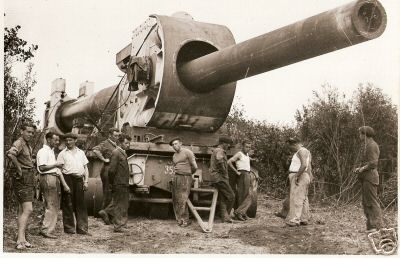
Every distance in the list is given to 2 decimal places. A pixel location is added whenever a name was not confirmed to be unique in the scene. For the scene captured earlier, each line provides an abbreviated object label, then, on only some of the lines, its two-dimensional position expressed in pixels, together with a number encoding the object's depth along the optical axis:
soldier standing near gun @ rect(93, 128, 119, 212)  9.05
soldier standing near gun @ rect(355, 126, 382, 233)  7.90
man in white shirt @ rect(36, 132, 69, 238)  7.54
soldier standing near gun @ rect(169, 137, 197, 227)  8.76
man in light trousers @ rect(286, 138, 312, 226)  8.62
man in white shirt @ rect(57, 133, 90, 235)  7.90
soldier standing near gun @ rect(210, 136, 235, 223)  9.05
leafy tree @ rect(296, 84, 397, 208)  10.92
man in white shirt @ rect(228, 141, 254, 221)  9.47
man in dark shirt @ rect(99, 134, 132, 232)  8.36
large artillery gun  8.83
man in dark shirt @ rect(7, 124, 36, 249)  6.82
